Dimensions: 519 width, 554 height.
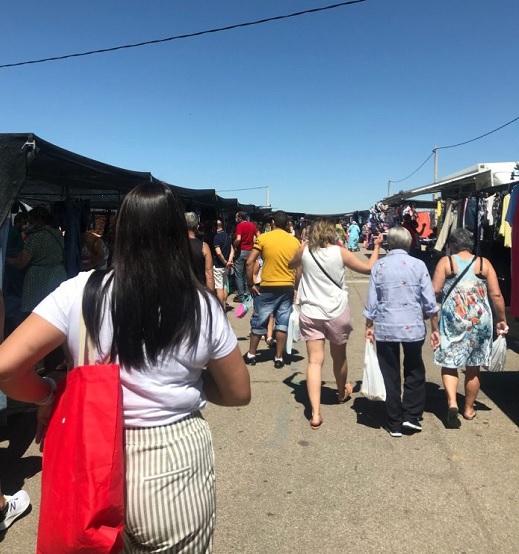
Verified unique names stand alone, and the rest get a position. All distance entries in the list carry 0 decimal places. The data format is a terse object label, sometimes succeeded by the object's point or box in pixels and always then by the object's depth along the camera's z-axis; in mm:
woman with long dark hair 1438
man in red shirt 10977
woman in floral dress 4430
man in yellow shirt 6191
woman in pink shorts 4551
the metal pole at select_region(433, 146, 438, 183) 36356
